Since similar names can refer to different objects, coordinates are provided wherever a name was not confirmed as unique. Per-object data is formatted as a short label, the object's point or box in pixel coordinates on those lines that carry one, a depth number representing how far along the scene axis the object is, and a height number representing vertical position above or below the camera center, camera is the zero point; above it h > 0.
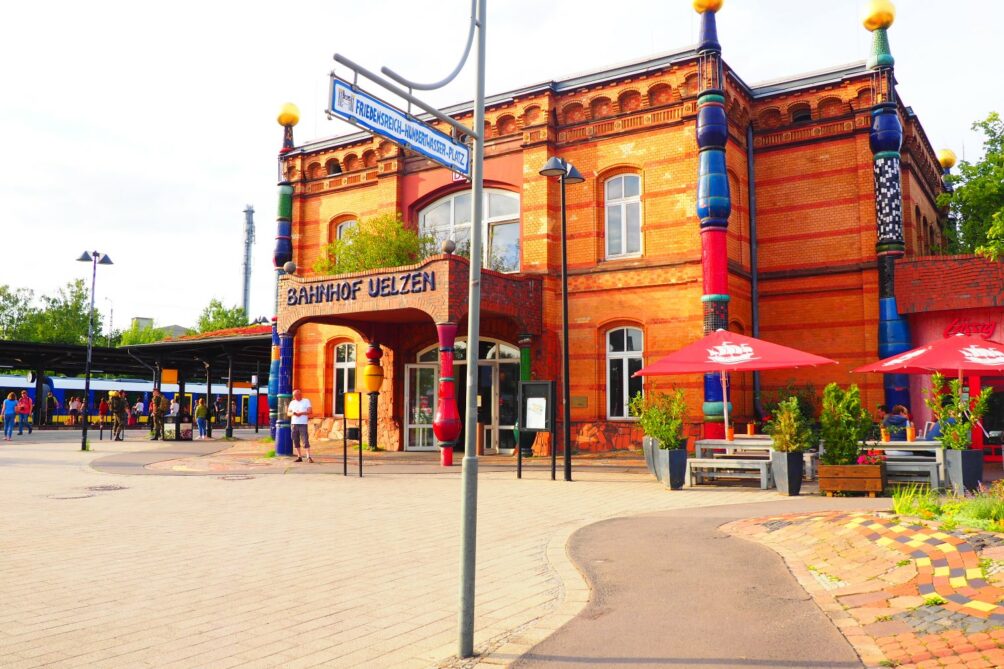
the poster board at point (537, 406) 14.76 +0.05
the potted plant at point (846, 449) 11.04 -0.56
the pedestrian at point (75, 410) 38.78 -0.09
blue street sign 5.48 +1.97
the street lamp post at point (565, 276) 14.04 +2.39
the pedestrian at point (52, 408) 40.75 +0.00
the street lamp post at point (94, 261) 25.28 +4.63
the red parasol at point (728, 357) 13.17 +0.85
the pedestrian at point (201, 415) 30.59 -0.26
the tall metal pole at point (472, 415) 4.54 -0.04
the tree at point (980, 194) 21.27 +5.78
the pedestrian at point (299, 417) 19.00 -0.20
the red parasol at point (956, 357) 12.34 +0.81
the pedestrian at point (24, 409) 32.00 -0.04
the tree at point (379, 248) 20.77 +4.12
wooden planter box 10.95 -0.95
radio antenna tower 70.75 +15.01
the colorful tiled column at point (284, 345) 20.36 +1.64
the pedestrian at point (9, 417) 29.81 -0.33
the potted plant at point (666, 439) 13.02 -0.50
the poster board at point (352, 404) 14.68 +0.08
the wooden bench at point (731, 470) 12.78 -1.02
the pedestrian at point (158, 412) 27.77 -0.13
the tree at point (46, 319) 57.66 +6.40
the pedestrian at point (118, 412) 27.56 -0.13
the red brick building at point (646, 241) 18.86 +4.10
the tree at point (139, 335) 71.62 +6.51
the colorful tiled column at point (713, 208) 17.67 +4.36
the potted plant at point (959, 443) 10.73 -0.45
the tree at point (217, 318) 63.28 +7.04
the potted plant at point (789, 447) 11.73 -0.56
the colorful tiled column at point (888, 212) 18.19 +4.42
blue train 38.15 +0.88
